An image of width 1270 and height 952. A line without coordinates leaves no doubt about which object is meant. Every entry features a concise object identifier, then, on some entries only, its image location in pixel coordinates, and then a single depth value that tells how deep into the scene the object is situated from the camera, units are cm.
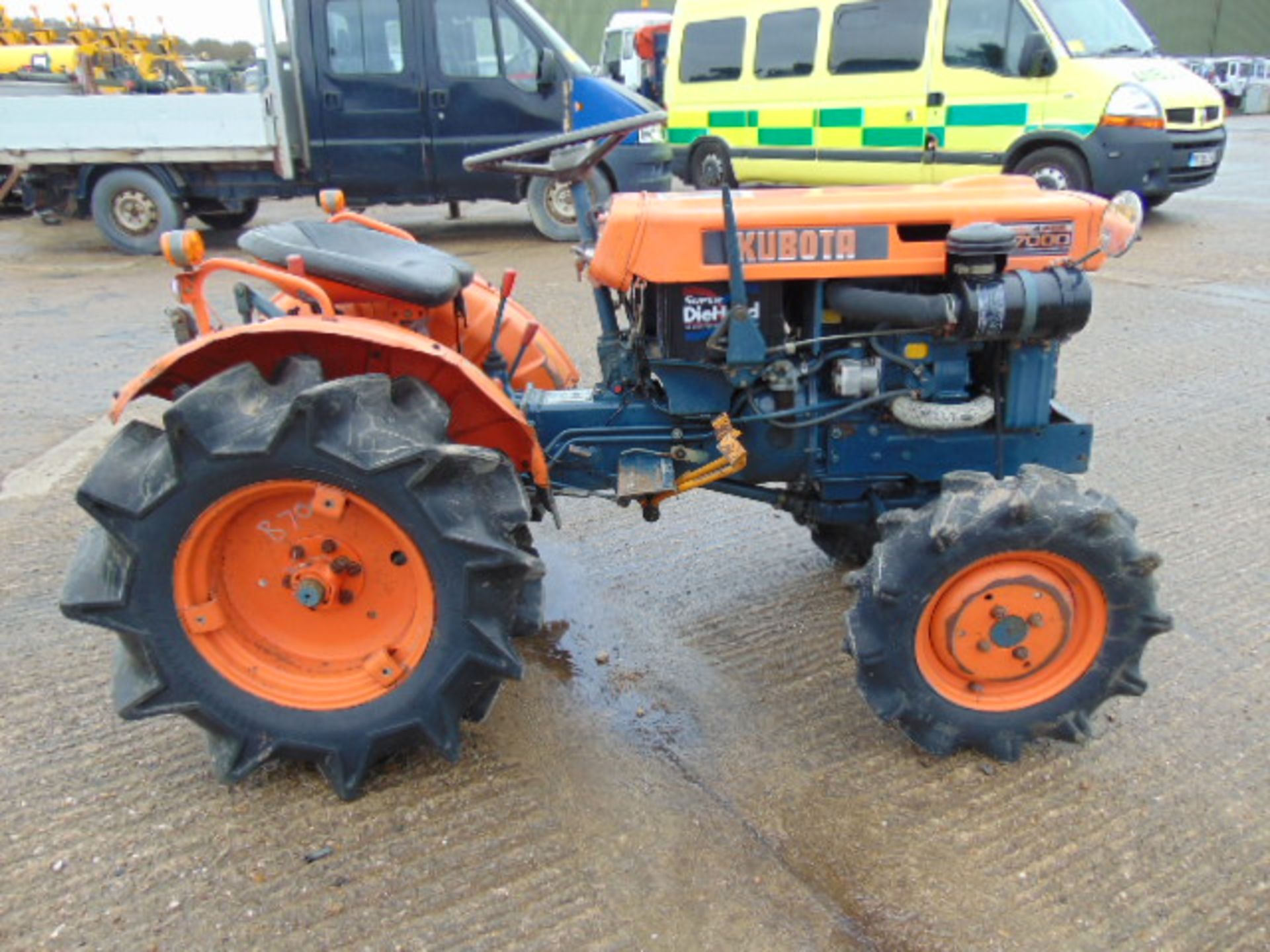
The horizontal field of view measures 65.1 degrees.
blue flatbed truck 855
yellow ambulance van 816
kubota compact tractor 216
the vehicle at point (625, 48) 1773
